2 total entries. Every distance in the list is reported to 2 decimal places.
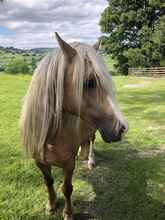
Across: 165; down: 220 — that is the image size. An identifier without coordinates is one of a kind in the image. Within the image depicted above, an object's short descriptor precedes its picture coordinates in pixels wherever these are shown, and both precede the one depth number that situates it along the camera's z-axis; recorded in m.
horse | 1.89
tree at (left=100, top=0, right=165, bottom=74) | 24.86
